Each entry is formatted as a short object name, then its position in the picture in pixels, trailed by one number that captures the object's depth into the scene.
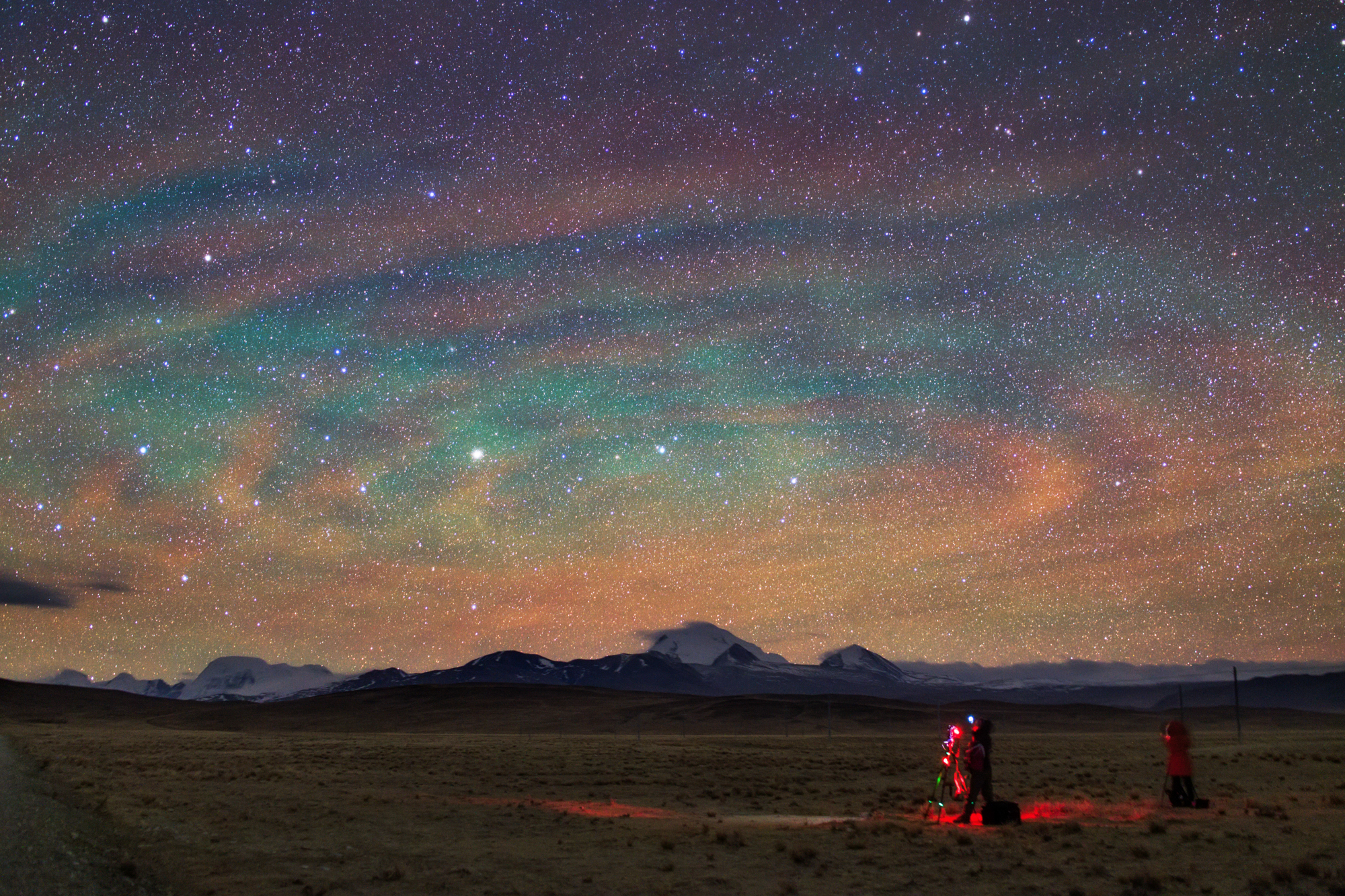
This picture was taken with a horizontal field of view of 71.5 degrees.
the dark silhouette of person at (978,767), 19.27
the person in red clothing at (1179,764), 20.16
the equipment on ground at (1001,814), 18.92
